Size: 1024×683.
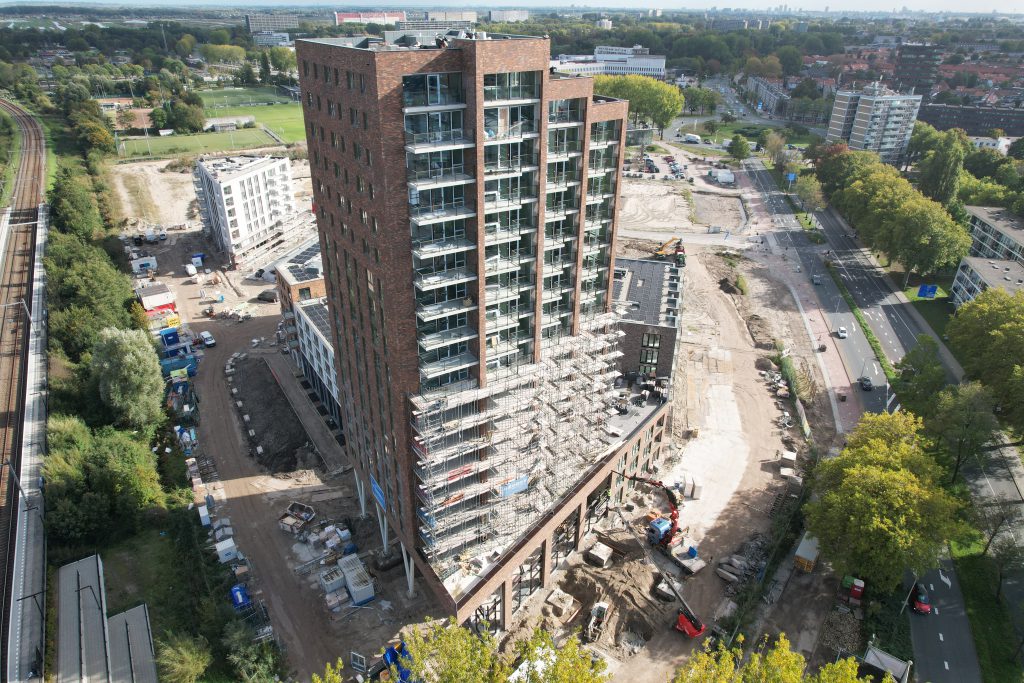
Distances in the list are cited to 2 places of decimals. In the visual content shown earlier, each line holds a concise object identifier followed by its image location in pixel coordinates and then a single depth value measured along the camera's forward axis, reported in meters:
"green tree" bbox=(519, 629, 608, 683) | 35.38
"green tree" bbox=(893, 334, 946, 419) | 72.64
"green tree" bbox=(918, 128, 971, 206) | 134.12
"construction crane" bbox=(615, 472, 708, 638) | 51.50
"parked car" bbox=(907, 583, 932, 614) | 53.34
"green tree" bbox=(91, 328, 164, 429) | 71.12
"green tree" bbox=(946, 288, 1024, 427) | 68.81
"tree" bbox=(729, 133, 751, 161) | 193.62
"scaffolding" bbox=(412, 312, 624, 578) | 46.25
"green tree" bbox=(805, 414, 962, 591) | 50.31
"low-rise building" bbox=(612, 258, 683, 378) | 74.75
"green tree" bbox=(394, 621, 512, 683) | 36.78
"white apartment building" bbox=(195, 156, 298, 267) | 118.12
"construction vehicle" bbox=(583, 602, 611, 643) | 51.44
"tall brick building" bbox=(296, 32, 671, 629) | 38.09
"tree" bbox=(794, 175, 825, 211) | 153.62
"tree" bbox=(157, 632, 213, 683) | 44.28
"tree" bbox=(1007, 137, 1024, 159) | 168.50
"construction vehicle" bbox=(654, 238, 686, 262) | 126.14
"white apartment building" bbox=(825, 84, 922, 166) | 185.00
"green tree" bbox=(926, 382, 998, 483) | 60.97
